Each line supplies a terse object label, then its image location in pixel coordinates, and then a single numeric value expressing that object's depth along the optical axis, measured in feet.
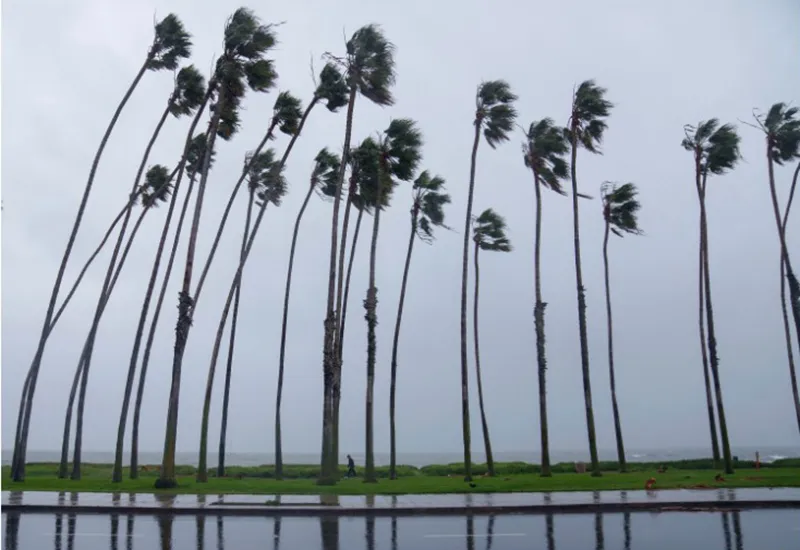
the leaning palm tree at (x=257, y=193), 100.73
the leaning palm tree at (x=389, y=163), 101.96
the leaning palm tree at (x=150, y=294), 102.42
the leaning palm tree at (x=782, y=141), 116.67
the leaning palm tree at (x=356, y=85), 85.15
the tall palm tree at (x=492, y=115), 112.98
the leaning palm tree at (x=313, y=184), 120.57
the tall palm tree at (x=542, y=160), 113.09
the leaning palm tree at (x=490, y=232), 130.52
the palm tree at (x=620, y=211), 128.57
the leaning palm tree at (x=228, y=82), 79.61
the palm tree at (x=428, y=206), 125.48
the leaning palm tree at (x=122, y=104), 98.53
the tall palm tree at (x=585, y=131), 111.04
